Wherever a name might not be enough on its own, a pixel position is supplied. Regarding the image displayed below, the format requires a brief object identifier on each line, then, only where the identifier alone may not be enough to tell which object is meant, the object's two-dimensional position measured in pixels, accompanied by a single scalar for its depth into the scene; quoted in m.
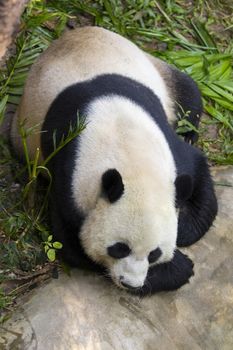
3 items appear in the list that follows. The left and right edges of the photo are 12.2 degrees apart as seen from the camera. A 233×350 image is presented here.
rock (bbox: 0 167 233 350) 5.96
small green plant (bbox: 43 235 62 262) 6.23
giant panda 5.99
